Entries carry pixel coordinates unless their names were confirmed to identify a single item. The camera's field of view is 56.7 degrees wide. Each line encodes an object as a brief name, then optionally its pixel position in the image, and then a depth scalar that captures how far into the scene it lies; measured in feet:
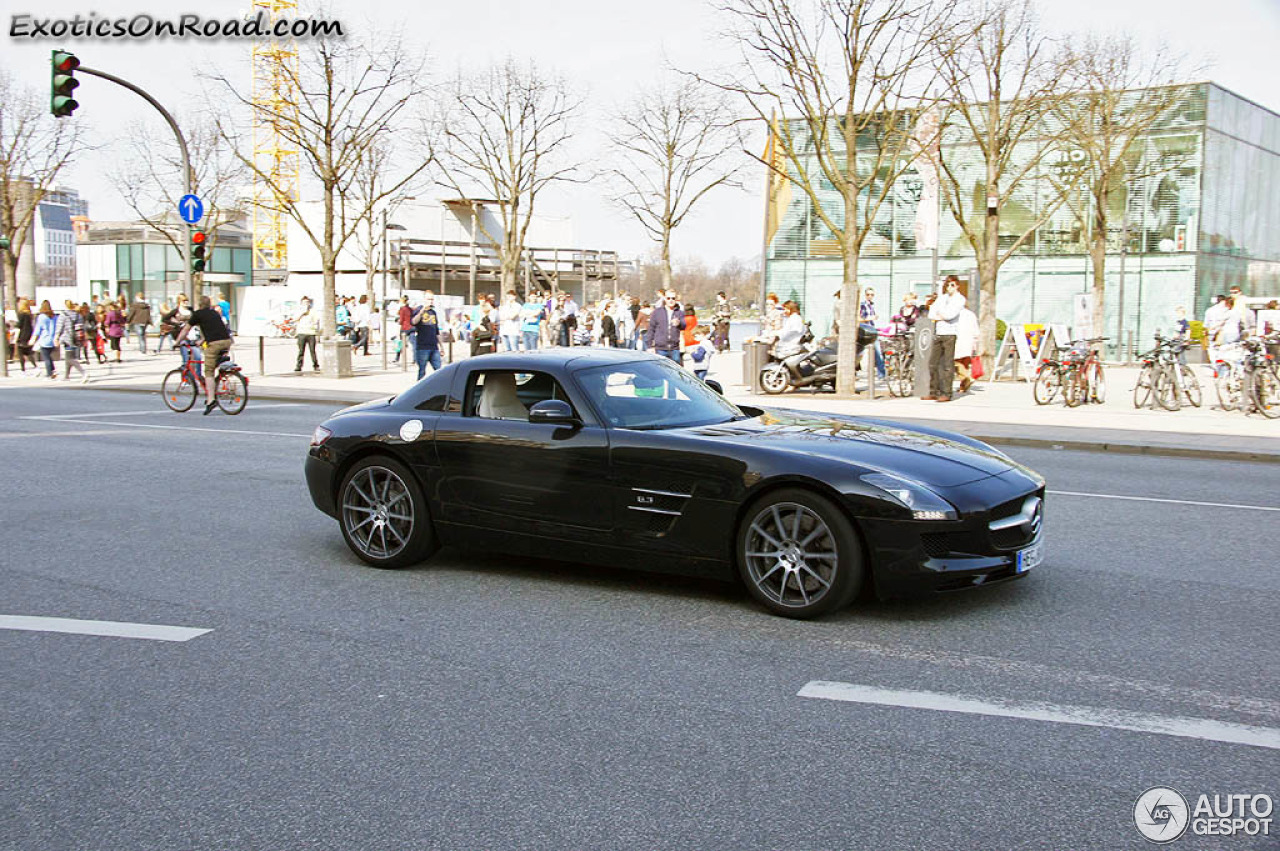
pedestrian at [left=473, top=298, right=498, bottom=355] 84.28
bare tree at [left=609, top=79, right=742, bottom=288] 143.95
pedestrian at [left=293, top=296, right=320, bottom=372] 90.27
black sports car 18.33
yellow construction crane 256.11
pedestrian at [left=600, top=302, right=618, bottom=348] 98.99
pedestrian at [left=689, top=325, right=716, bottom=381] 69.26
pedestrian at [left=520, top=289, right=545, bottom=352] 83.87
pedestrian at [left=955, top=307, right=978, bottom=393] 68.74
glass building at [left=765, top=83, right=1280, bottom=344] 114.42
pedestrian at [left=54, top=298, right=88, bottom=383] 86.58
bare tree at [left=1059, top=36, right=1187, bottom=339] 97.60
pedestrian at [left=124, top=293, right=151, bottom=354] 120.88
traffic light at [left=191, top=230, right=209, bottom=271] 76.07
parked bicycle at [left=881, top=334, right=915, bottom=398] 67.72
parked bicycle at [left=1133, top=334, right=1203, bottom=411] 60.39
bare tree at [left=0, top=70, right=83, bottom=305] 124.47
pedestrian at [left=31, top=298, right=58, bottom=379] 87.20
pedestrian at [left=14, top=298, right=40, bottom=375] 97.14
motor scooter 68.64
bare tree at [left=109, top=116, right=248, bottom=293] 158.30
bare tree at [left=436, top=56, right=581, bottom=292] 138.21
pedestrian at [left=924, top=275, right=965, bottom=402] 63.21
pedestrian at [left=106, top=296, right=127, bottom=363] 105.91
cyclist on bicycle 57.77
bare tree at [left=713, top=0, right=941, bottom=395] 65.72
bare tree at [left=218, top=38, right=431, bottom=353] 87.81
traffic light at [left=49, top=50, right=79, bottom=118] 60.70
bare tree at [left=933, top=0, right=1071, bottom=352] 85.81
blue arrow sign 77.10
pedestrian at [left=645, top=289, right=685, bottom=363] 69.41
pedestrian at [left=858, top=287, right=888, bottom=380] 73.10
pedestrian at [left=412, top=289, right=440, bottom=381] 76.23
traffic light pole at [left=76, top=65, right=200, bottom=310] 68.44
